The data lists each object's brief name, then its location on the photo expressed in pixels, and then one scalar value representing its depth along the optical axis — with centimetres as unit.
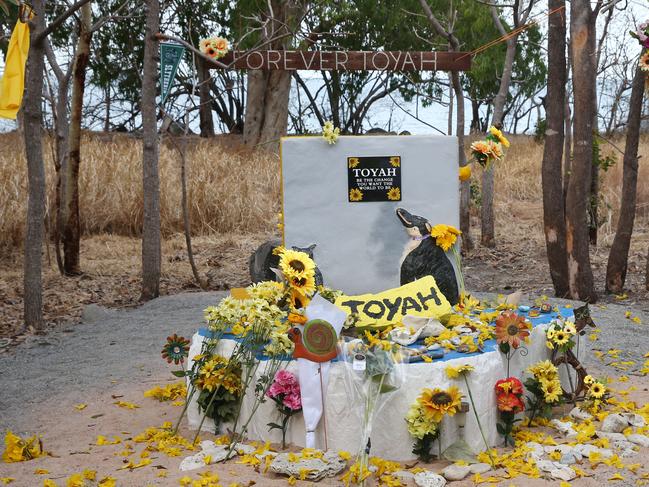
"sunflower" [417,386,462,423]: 374
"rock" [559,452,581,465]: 374
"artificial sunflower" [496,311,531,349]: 413
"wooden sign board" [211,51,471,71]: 663
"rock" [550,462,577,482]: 356
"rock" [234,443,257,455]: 392
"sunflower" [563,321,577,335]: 451
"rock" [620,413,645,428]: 420
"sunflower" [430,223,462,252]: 538
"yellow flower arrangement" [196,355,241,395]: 414
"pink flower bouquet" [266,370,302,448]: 397
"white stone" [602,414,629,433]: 413
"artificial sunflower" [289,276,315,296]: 453
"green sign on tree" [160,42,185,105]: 779
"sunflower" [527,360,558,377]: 428
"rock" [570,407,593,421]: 438
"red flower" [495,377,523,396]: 401
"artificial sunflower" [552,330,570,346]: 447
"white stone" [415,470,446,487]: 352
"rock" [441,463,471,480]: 361
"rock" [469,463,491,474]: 368
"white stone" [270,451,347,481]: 356
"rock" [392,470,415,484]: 360
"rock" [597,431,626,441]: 401
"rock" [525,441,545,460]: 382
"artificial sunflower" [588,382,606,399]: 447
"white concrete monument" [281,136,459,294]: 544
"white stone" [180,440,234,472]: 372
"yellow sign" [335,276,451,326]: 474
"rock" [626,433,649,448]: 395
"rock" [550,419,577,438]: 413
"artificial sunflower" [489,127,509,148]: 578
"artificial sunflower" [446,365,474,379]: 388
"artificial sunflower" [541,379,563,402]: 422
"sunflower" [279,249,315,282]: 452
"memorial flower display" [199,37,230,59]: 662
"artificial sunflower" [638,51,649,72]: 661
